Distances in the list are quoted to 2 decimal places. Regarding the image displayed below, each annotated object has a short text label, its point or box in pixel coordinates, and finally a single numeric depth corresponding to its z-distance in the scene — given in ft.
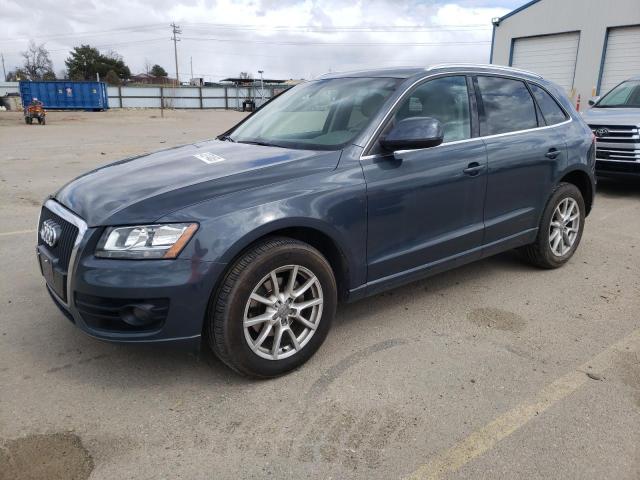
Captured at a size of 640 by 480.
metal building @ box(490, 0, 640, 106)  61.46
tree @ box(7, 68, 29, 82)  213.75
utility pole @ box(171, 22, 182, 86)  277.23
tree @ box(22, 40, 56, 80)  238.68
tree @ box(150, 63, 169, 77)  307.99
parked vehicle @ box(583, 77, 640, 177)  26.08
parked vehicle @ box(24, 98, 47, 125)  84.07
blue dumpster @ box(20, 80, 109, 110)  123.95
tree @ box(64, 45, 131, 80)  244.63
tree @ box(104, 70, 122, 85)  214.28
